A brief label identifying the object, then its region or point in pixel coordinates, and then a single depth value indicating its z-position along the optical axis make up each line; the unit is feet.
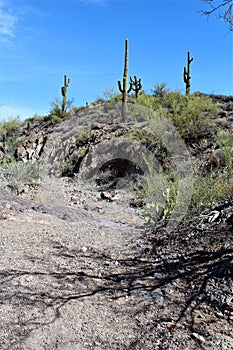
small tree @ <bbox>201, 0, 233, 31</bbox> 12.17
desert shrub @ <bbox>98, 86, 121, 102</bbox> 52.65
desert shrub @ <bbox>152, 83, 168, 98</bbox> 52.62
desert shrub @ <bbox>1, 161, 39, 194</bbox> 25.00
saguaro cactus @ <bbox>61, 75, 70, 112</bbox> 57.52
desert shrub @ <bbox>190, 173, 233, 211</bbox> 15.51
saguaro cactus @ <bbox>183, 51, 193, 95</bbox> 50.96
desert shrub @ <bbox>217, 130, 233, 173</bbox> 23.24
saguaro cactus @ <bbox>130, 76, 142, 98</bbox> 51.34
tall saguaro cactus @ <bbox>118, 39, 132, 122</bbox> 43.24
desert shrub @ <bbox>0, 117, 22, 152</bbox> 56.08
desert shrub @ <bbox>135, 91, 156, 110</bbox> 44.61
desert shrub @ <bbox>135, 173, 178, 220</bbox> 16.28
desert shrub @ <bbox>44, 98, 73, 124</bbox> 56.90
